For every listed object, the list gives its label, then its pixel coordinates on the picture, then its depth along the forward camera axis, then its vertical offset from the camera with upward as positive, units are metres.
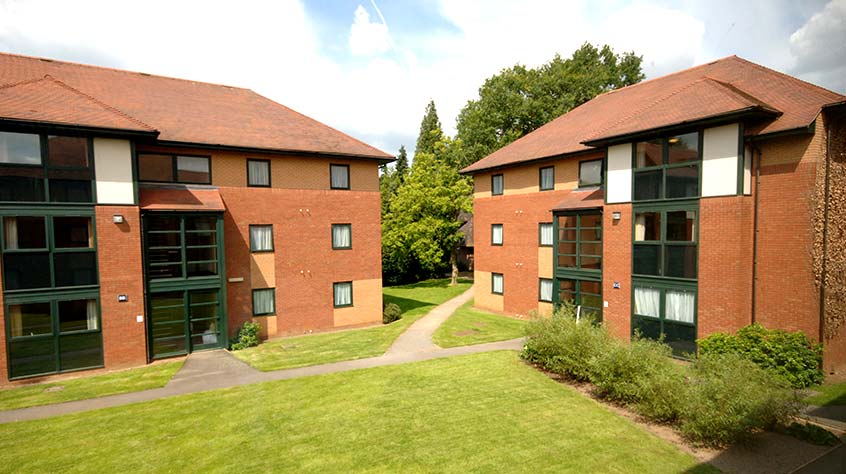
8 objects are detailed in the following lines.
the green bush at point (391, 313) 20.48 -4.57
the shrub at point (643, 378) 9.18 -3.78
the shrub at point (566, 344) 11.64 -3.63
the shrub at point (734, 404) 8.08 -3.72
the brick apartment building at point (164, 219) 12.30 +0.19
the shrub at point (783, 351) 11.06 -3.68
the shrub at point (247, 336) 15.80 -4.37
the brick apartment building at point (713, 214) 11.77 +0.18
